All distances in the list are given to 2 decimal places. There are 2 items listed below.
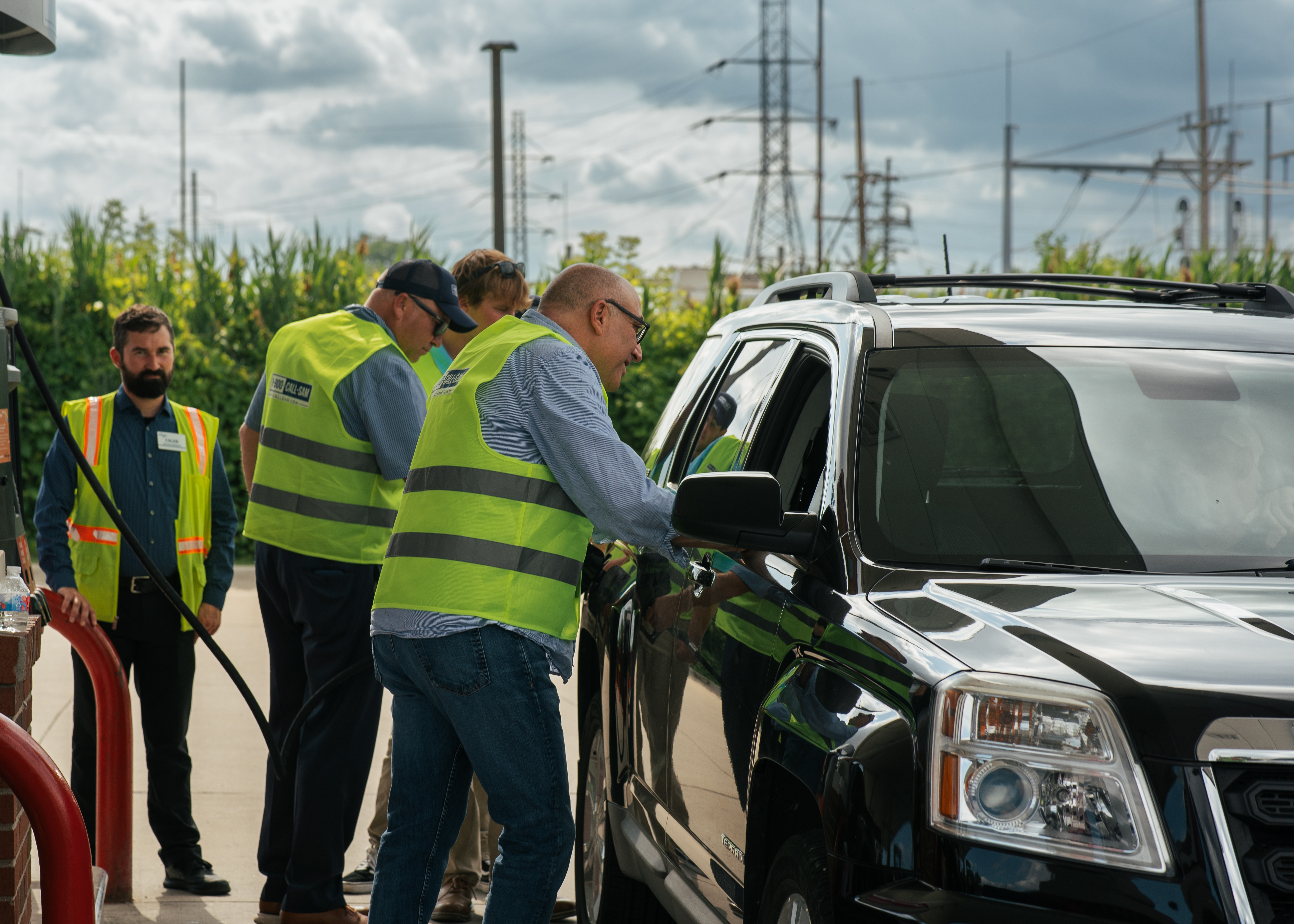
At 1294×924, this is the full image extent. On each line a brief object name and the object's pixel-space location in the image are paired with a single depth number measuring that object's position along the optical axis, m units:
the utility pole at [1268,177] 57.20
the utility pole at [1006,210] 57.69
